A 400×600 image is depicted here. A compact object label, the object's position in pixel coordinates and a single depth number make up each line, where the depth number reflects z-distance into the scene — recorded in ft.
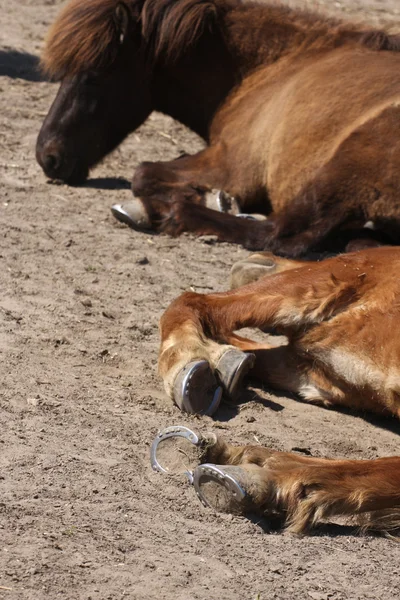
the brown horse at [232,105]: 39.75
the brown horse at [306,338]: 24.14
